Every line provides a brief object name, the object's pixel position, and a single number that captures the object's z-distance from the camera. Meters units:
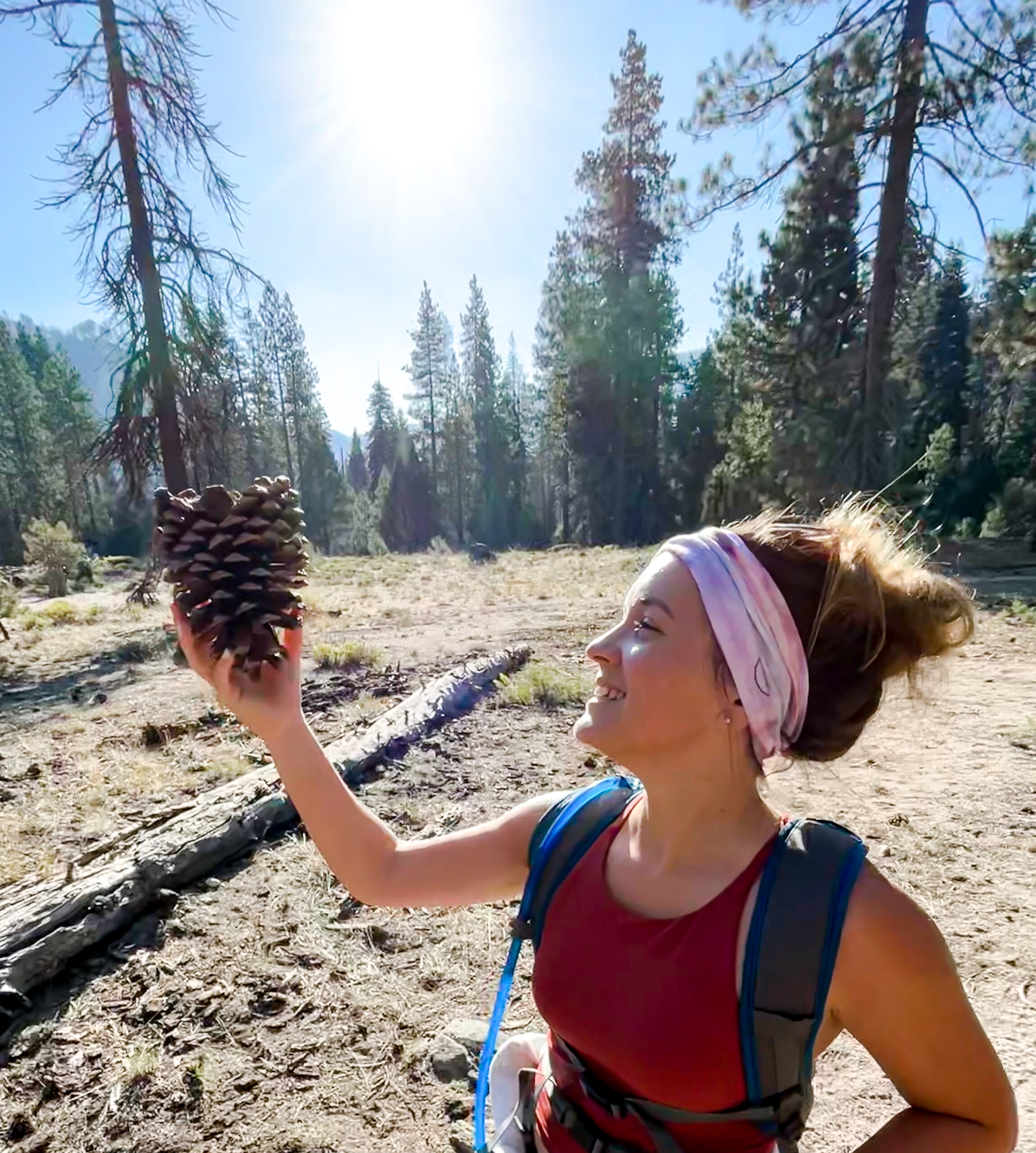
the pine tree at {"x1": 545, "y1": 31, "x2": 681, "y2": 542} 29.08
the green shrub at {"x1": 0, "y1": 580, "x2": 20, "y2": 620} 15.10
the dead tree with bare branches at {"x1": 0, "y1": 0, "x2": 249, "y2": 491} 9.03
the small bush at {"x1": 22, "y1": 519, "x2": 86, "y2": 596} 20.95
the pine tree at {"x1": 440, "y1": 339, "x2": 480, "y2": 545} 49.44
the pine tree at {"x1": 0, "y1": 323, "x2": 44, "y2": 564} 41.72
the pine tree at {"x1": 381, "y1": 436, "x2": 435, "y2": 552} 54.09
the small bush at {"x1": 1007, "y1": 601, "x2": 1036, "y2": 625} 8.96
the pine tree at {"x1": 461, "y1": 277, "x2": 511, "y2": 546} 48.09
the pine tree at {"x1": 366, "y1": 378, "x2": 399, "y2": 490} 60.69
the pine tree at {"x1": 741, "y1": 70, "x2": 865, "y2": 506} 14.15
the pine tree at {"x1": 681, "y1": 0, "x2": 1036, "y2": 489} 10.45
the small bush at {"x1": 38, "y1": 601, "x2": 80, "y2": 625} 14.28
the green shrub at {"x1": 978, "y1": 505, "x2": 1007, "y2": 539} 19.77
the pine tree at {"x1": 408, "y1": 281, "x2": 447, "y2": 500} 48.47
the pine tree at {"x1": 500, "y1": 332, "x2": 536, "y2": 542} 49.94
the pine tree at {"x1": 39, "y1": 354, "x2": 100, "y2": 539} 43.19
